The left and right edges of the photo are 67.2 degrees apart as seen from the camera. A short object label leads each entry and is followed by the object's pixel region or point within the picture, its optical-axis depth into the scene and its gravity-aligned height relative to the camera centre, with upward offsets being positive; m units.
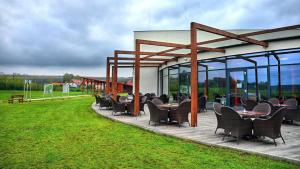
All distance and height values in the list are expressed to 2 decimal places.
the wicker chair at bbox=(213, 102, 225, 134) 5.71 -0.71
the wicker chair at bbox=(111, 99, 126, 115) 10.43 -0.88
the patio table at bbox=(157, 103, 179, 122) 7.78 -0.68
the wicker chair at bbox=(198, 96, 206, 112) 11.36 -0.79
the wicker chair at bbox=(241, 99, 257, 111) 8.77 -0.68
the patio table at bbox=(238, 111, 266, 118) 5.75 -0.70
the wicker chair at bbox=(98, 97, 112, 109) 12.98 -0.81
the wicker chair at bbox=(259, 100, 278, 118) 6.74 -0.72
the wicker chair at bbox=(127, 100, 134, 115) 10.36 -0.92
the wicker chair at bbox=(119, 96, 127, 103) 11.72 -0.60
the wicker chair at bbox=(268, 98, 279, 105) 9.01 -0.56
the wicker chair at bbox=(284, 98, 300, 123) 7.78 -0.93
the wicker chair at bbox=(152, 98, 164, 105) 9.04 -0.55
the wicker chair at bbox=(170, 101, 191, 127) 7.40 -0.82
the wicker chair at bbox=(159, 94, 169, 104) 13.53 -0.62
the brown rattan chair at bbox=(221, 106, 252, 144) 5.20 -0.85
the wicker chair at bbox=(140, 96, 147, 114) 10.87 -0.78
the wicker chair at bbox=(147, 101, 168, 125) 7.55 -0.85
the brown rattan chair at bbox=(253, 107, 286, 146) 4.93 -0.86
